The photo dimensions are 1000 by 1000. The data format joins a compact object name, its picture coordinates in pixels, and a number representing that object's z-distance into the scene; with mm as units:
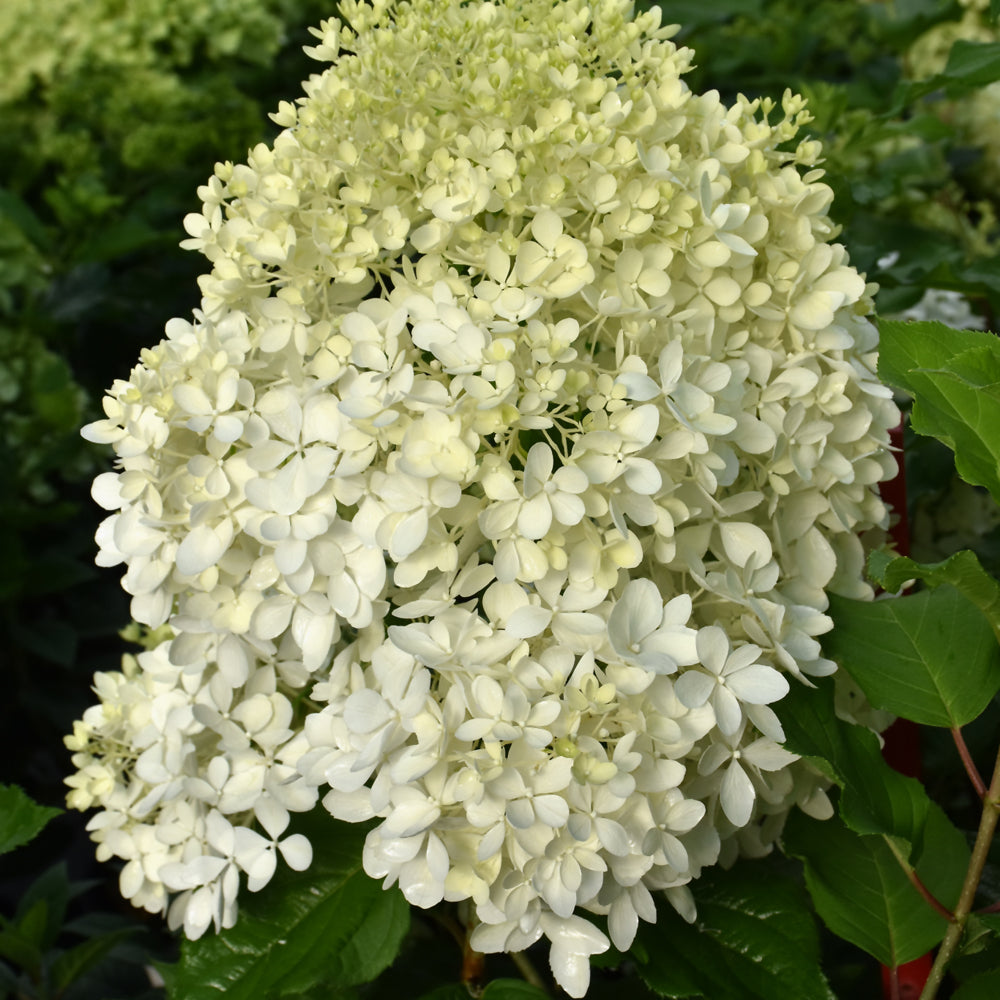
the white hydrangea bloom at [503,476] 510
